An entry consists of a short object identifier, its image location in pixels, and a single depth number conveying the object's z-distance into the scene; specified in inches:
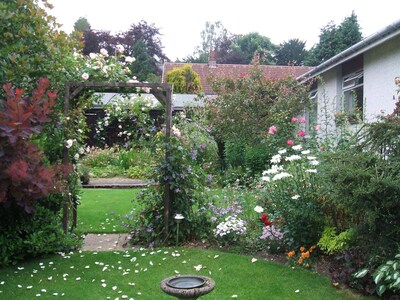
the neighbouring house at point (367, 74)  326.3
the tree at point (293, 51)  1529.3
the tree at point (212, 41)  1840.6
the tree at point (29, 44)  193.8
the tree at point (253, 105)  481.7
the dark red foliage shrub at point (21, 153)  165.6
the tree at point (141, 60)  1251.8
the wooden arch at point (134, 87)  232.2
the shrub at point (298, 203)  192.7
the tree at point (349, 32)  1022.4
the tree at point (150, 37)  1358.3
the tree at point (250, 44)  1742.1
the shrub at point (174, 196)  231.8
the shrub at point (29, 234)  196.5
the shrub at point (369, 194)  146.9
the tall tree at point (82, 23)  1339.2
